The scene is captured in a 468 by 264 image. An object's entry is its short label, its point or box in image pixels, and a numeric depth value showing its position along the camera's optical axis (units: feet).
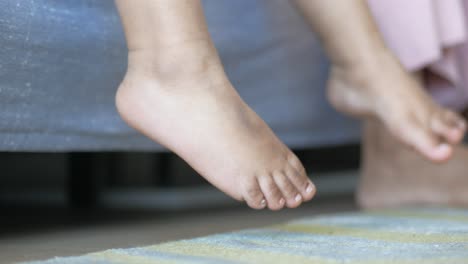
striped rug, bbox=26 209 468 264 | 2.95
